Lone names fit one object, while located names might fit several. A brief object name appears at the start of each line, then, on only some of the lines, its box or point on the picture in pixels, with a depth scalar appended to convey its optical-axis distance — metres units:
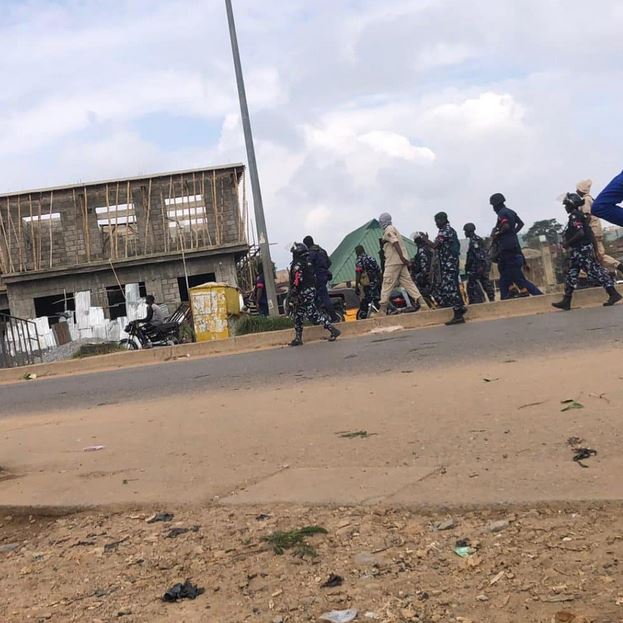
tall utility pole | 14.08
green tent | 28.97
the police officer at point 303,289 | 10.79
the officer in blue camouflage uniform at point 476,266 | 12.16
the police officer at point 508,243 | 10.67
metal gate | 15.85
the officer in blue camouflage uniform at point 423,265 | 12.35
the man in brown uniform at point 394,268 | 11.30
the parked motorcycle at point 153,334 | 14.97
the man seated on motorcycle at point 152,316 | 15.04
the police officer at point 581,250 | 9.67
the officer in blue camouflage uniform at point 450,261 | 10.92
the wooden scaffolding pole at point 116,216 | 25.85
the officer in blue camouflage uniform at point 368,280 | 13.34
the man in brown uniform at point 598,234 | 10.08
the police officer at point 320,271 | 11.45
